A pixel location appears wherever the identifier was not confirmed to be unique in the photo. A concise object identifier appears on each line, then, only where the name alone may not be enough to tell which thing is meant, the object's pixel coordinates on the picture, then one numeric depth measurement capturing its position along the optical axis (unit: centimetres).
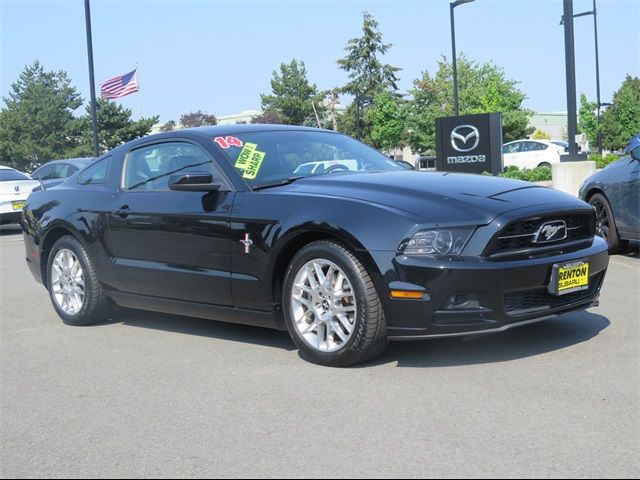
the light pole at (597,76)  4969
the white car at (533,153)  3391
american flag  3234
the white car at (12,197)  1795
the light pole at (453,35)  3125
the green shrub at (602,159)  3158
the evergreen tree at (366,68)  8969
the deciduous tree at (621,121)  5856
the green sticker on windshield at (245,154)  590
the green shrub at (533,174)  2788
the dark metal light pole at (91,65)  2525
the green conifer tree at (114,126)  6912
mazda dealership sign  2036
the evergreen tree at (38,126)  7350
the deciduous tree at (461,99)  6606
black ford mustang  482
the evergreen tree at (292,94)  9062
